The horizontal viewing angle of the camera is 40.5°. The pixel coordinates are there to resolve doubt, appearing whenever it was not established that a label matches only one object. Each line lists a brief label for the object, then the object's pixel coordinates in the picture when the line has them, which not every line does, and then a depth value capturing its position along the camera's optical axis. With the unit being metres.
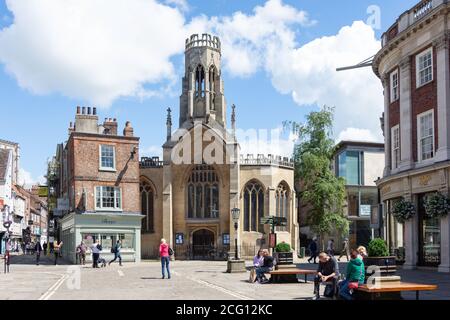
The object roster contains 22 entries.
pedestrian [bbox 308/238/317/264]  38.12
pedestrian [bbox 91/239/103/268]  33.88
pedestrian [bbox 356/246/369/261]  15.06
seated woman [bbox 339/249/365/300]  14.48
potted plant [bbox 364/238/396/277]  15.47
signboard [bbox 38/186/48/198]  60.59
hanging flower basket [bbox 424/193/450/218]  24.69
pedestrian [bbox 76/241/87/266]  37.06
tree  51.84
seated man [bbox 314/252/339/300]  15.80
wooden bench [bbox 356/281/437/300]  14.13
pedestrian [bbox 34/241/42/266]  38.21
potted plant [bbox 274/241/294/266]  22.25
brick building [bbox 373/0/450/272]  25.39
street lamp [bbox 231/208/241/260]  30.63
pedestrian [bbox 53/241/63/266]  37.44
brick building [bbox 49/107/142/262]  40.22
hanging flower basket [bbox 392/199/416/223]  27.61
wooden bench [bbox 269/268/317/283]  20.62
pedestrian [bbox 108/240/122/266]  35.50
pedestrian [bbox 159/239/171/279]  24.77
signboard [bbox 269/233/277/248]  29.02
